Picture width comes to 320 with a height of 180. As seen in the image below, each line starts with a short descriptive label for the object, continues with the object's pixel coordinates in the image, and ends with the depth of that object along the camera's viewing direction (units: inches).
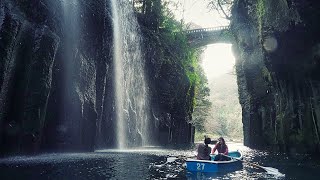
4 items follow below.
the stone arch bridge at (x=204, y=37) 2311.9
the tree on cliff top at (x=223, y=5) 1680.6
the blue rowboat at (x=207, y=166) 620.7
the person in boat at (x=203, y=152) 658.8
